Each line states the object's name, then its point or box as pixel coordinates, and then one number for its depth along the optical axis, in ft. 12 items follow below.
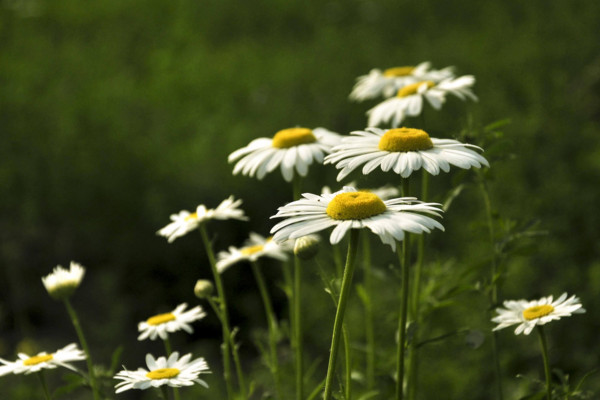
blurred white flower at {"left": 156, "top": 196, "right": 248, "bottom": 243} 2.97
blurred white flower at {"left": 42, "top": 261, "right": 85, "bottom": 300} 2.95
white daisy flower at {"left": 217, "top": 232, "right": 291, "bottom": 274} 3.10
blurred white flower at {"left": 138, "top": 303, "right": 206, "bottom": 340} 2.92
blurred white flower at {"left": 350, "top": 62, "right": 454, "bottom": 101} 3.30
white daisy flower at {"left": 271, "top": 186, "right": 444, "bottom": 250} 2.63
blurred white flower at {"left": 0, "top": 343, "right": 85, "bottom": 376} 2.84
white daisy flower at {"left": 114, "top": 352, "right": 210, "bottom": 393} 2.76
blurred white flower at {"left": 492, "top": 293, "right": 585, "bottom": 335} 2.80
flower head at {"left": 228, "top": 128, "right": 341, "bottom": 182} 2.98
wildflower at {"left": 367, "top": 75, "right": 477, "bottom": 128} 3.08
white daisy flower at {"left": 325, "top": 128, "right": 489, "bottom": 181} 2.76
